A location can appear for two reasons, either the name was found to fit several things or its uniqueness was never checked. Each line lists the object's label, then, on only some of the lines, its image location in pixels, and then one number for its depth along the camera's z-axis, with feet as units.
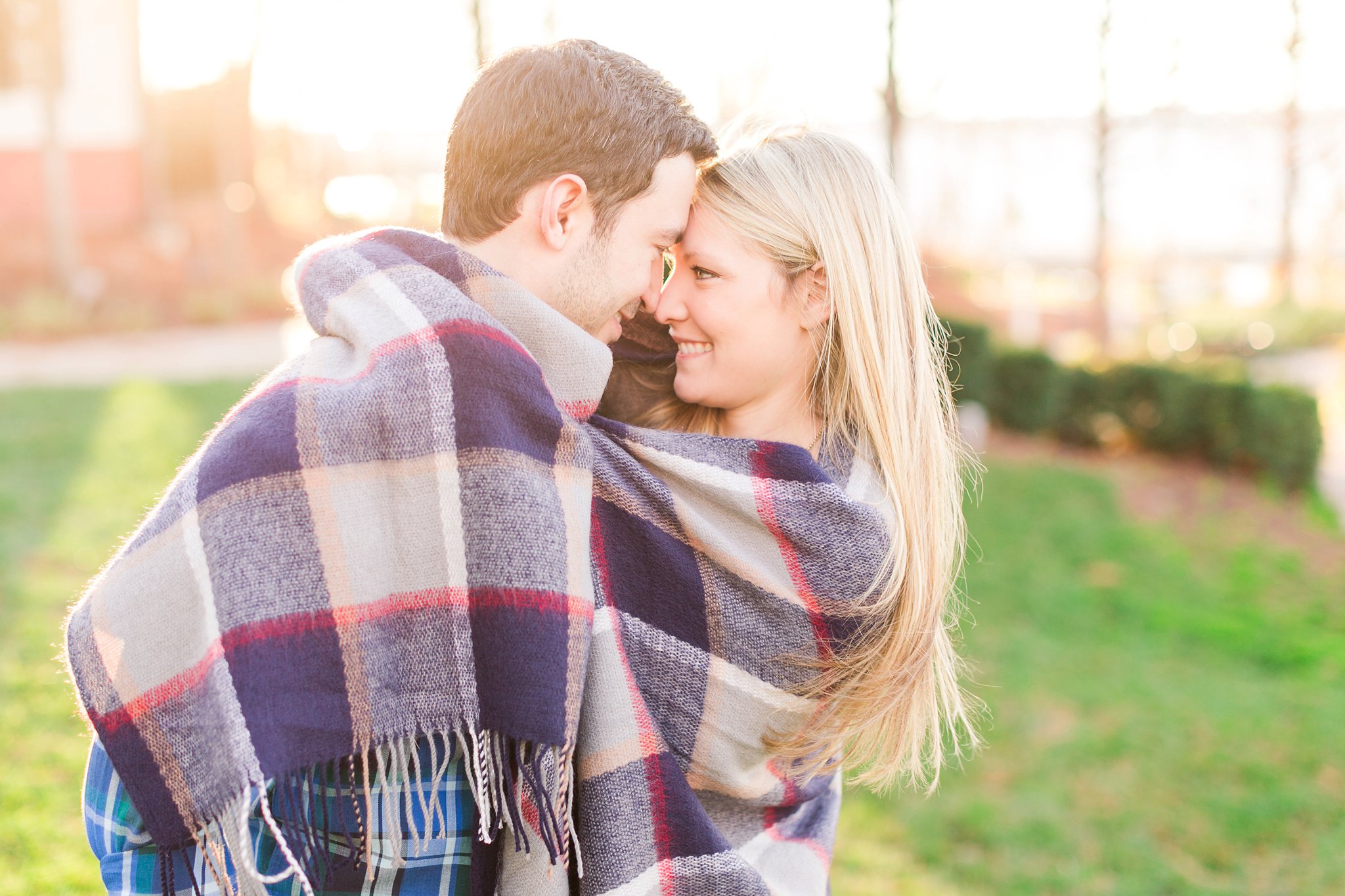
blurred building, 44.14
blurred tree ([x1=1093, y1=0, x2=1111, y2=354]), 39.55
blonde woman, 5.46
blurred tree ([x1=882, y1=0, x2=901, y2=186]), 30.48
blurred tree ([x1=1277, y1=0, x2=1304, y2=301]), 45.70
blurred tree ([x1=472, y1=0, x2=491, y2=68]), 30.55
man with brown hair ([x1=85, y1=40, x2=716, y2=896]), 4.90
